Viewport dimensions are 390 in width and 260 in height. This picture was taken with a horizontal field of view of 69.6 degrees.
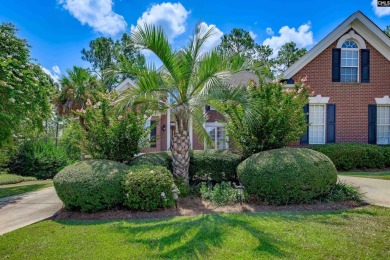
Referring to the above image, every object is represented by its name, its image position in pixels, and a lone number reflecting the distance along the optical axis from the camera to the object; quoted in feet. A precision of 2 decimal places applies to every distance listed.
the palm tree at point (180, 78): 24.40
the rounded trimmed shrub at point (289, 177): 22.30
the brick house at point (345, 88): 48.88
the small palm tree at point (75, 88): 58.90
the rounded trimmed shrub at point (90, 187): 21.24
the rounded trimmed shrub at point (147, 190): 21.31
